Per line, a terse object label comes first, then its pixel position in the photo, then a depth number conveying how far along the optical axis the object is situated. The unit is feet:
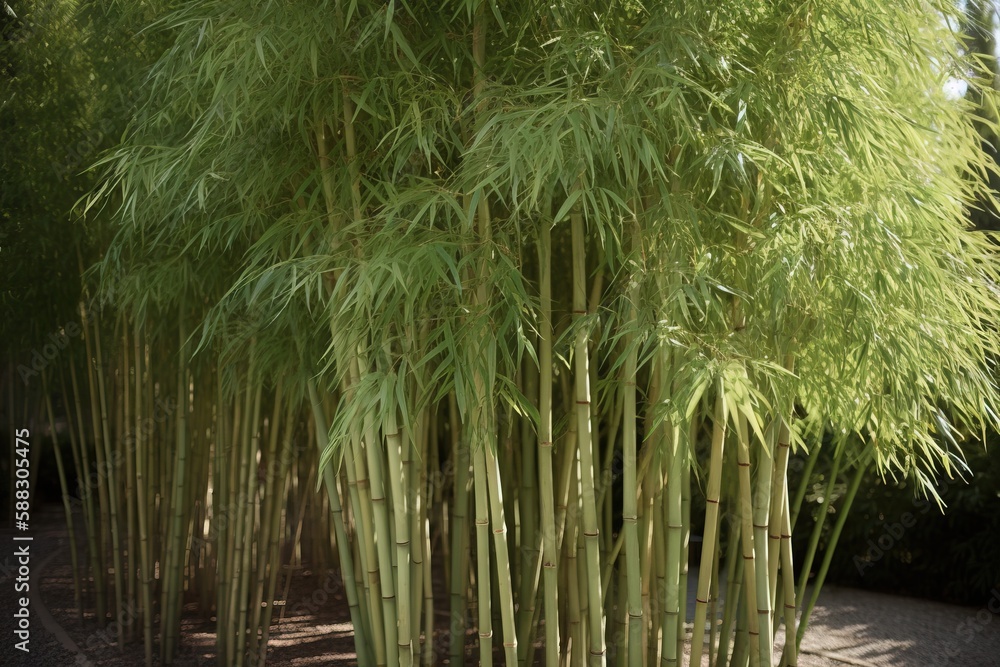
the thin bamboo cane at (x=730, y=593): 10.06
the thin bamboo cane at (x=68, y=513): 14.74
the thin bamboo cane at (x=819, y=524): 9.59
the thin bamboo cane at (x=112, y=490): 13.26
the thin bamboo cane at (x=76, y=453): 14.51
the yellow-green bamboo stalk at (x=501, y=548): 8.04
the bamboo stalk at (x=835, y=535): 9.38
